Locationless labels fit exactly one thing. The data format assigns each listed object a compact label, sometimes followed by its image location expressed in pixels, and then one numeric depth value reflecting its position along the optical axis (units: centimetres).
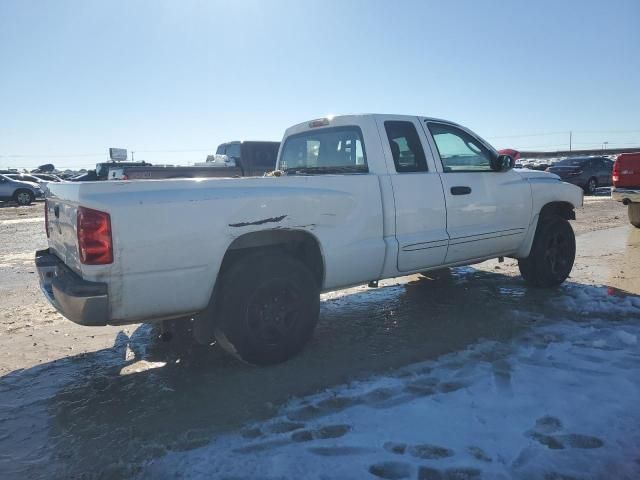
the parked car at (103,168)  1409
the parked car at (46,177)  3458
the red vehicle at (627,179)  963
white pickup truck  312
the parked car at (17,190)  2268
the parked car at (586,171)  2091
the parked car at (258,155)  1293
